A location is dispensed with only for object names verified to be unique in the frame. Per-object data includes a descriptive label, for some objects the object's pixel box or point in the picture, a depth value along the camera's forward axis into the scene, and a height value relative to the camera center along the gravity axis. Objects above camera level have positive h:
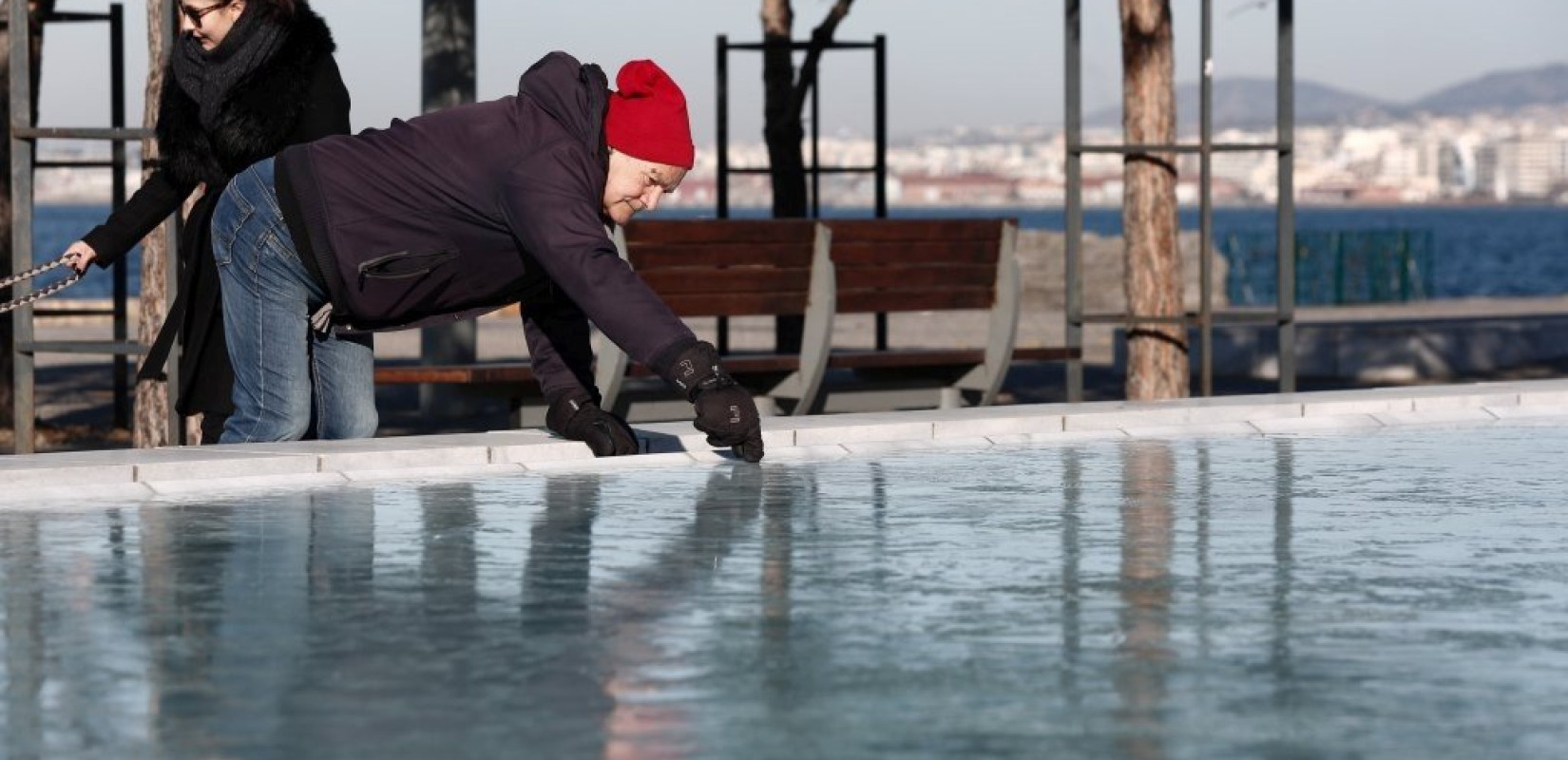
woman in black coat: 7.52 +0.68
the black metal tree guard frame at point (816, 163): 16.80 +1.44
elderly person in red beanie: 6.89 +0.38
